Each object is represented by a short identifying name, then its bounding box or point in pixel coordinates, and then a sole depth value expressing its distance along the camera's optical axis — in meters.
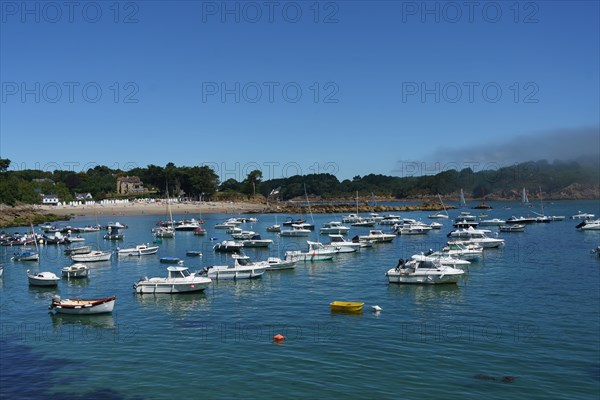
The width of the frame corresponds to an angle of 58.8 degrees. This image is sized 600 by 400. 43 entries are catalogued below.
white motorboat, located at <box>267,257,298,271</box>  59.64
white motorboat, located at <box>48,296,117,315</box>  39.38
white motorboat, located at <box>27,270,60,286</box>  52.34
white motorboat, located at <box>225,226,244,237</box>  111.97
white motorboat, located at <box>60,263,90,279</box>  57.69
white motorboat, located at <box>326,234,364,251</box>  76.30
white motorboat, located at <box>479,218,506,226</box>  134.88
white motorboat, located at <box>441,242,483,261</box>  67.81
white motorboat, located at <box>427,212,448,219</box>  158.75
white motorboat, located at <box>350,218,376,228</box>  137.75
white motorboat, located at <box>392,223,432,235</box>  111.81
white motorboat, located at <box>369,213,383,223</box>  148.12
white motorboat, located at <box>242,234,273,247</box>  90.88
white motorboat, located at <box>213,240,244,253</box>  81.69
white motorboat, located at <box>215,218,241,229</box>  135.00
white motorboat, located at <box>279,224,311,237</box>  114.69
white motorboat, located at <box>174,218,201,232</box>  130.38
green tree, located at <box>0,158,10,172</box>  198.25
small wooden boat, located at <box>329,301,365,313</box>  39.19
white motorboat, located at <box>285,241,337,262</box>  66.44
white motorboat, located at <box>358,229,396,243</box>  91.81
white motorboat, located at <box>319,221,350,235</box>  114.41
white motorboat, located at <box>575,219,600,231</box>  113.12
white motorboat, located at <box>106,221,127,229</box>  121.75
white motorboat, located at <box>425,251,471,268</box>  55.88
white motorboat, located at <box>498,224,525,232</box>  114.02
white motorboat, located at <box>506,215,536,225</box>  137.62
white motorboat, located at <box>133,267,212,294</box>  46.59
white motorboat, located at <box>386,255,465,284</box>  49.62
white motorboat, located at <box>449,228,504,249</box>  79.76
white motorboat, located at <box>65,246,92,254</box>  80.06
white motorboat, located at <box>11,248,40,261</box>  73.69
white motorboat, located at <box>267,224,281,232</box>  126.45
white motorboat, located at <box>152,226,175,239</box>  111.14
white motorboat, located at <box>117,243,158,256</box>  76.12
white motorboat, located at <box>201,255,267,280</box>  53.81
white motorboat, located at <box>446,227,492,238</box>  92.78
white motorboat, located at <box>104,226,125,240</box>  103.88
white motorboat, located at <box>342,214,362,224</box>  150.84
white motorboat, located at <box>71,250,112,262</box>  70.25
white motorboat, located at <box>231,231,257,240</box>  104.50
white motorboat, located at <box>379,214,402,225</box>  139.95
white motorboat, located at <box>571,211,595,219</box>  141.93
